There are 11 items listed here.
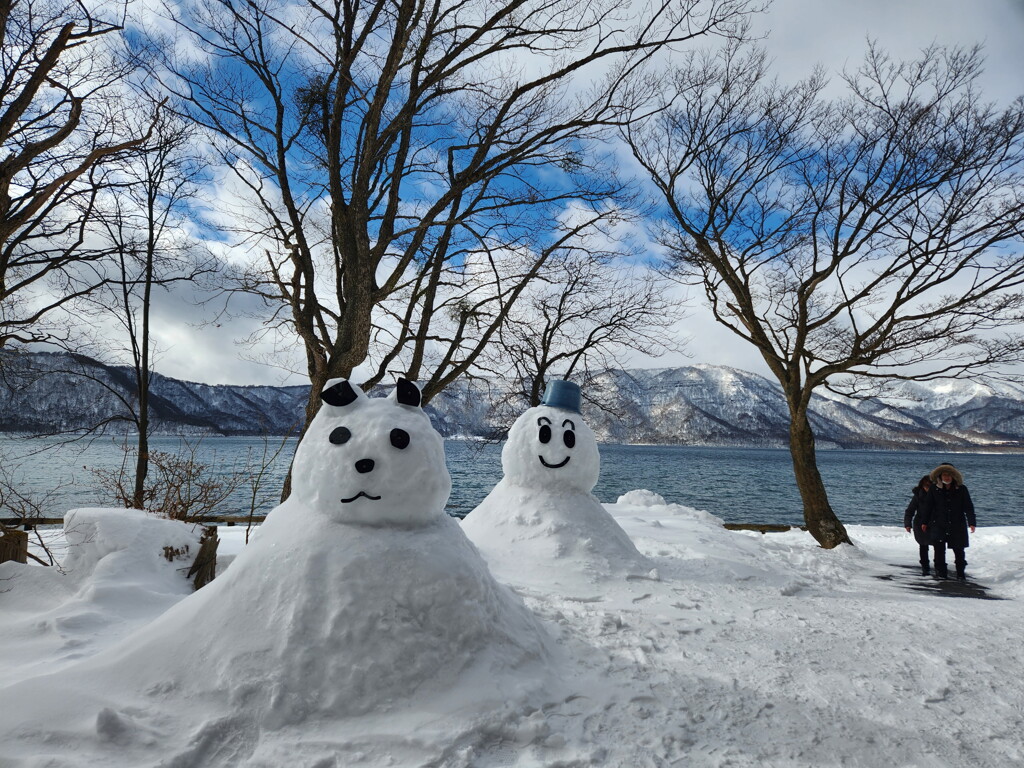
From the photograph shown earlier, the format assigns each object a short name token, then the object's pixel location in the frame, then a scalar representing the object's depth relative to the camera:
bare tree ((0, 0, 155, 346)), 4.41
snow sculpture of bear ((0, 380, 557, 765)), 3.09
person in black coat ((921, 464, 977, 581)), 8.74
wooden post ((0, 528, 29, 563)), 5.80
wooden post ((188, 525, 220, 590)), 6.72
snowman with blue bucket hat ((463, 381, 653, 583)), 7.20
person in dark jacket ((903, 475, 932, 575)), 9.18
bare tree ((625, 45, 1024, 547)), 9.63
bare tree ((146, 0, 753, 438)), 6.40
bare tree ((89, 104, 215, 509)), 10.53
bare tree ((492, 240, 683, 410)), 13.80
